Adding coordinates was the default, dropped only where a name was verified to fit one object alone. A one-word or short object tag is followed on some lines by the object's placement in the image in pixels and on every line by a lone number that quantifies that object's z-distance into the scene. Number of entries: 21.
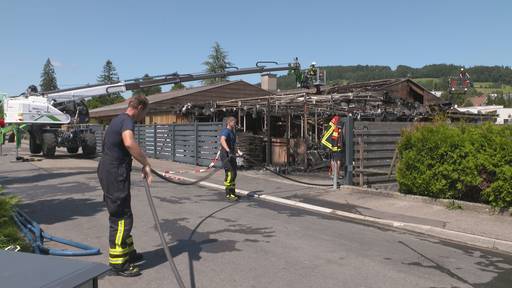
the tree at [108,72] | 119.00
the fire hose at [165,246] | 4.50
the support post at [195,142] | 19.17
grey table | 2.34
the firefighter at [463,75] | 26.86
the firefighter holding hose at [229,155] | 10.83
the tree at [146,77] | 20.68
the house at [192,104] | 23.59
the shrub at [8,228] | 5.32
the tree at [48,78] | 118.00
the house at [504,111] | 46.82
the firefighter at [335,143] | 12.38
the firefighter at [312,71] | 22.16
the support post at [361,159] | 11.98
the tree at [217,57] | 95.69
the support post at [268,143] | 17.14
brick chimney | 43.90
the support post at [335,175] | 12.17
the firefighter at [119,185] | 5.48
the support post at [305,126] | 16.63
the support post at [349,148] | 12.09
